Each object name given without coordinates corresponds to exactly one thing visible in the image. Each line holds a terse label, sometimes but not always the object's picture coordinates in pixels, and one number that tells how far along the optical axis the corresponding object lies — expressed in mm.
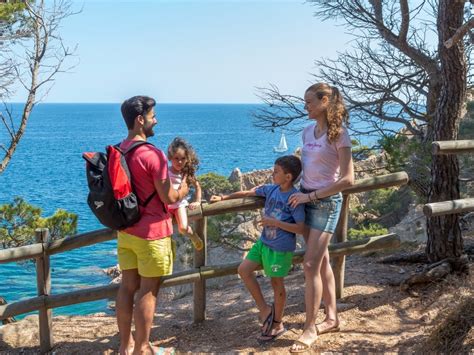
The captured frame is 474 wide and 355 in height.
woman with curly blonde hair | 3924
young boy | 4125
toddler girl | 4039
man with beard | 3660
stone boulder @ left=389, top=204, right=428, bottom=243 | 15398
